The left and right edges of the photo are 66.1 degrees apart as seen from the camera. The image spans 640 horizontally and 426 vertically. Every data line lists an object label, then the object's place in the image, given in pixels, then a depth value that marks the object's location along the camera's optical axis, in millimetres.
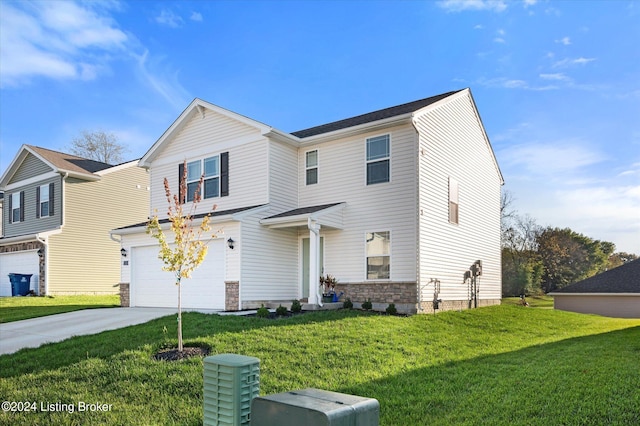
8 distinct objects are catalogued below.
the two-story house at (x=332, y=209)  13711
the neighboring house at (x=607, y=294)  24906
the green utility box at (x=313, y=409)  2783
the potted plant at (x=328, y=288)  14250
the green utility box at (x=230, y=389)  3541
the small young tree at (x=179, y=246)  8164
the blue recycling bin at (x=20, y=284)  21562
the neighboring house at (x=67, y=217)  21781
